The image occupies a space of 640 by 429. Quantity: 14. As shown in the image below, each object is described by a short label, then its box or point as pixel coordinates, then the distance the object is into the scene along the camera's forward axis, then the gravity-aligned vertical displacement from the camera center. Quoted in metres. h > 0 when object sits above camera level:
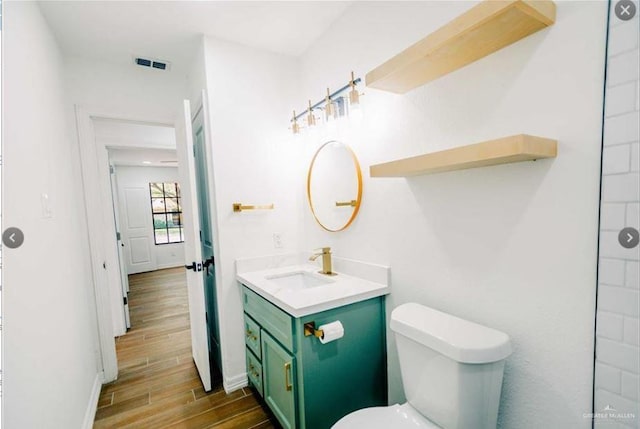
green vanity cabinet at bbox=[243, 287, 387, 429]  1.35 -0.85
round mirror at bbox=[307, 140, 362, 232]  1.76 +0.06
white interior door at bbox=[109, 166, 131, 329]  3.19 -0.99
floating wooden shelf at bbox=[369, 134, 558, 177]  0.82 +0.11
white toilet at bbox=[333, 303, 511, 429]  0.96 -0.65
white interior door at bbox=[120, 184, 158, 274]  5.86 -0.56
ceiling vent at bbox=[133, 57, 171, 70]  2.19 +1.07
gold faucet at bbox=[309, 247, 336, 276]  1.88 -0.43
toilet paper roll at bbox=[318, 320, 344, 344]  1.30 -0.62
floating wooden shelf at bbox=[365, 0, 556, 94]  0.85 +0.50
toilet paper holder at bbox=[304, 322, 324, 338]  1.33 -0.61
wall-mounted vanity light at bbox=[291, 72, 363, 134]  1.53 +0.54
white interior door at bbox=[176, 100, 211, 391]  1.85 -0.25
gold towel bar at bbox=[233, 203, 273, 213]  2.00 -0.07
